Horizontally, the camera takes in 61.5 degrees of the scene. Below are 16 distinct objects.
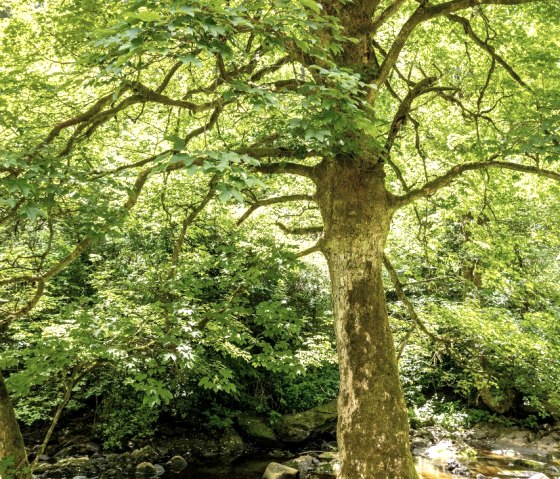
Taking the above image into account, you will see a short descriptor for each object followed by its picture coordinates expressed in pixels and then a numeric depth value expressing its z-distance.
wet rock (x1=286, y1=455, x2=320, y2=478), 10.38
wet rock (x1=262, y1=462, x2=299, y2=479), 9.87
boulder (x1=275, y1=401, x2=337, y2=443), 12.59
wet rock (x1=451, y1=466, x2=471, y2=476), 9.85
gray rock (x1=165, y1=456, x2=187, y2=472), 10.82
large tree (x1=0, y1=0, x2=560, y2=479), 2.65
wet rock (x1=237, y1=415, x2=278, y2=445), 12.60
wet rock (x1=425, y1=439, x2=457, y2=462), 10.96
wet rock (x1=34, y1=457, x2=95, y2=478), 9.86
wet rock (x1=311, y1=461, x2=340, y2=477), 10.23
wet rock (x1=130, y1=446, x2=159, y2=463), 11.05
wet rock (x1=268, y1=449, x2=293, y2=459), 11.78
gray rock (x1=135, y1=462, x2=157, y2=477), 10.35
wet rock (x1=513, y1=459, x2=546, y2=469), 10.22
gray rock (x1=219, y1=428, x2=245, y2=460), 11.96
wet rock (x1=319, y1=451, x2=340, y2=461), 11.24
